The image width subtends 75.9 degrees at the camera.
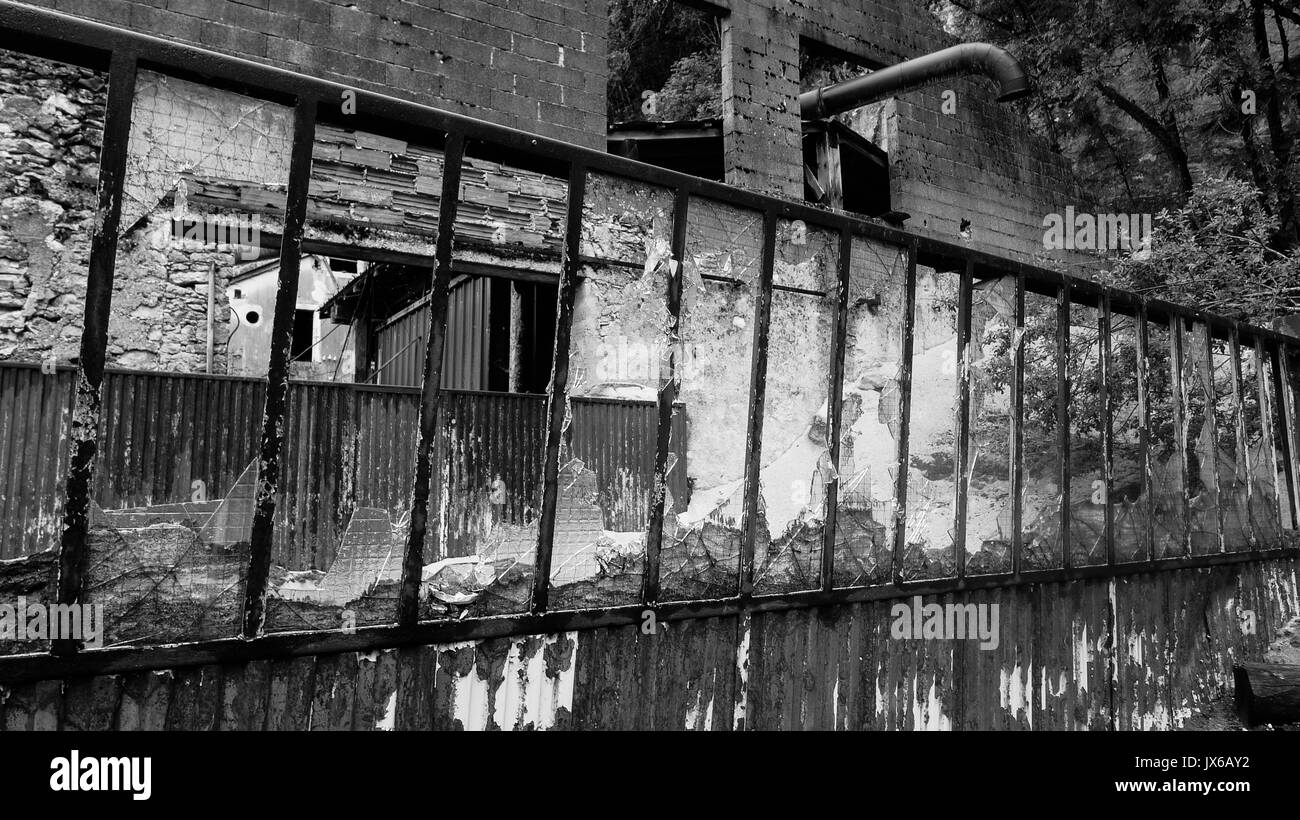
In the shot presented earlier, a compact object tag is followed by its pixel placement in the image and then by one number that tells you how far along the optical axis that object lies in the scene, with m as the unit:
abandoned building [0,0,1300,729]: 2.25
